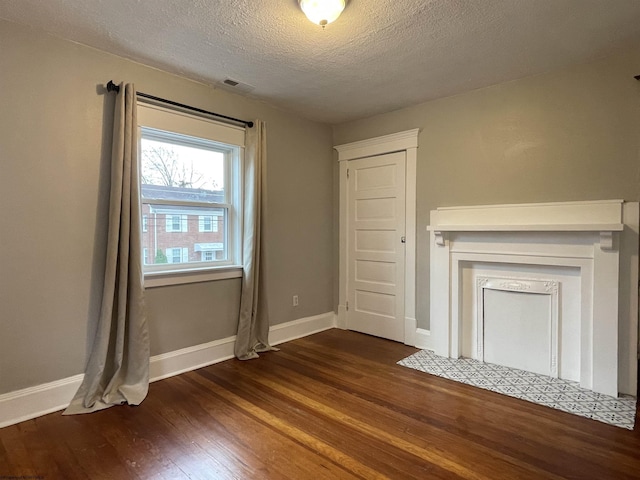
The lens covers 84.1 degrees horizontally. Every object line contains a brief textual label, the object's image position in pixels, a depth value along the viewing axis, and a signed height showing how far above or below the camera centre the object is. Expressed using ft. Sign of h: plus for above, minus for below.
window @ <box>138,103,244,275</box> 9.02 +1.27
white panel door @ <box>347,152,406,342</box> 11.96 -0.27
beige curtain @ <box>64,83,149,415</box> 7.64 -1.45
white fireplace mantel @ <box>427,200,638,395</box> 7.92 -0.40
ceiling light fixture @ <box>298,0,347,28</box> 6.03 +3.96
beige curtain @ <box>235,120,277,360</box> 10.43 -0.14
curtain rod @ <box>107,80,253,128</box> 7.90 +3.40
